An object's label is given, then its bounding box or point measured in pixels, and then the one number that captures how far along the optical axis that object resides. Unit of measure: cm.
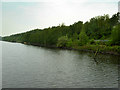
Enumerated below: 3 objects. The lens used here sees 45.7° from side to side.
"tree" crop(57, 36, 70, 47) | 8919
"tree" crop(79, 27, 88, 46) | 7607
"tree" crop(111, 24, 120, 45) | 5578
